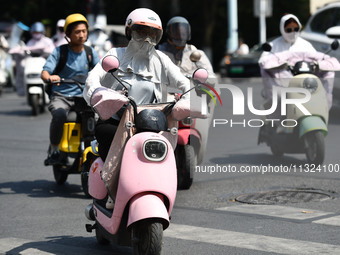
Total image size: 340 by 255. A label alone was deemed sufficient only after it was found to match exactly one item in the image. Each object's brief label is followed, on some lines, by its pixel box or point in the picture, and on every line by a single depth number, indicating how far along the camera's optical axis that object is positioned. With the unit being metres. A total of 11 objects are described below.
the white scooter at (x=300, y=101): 10.71
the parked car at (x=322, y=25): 16.73
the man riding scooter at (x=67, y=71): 9.69
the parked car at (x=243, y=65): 29.44
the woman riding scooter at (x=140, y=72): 6.57
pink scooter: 5.79
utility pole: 37.06
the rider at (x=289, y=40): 11.89
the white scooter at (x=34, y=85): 18.14
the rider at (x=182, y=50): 10.33
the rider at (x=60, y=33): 17.59
